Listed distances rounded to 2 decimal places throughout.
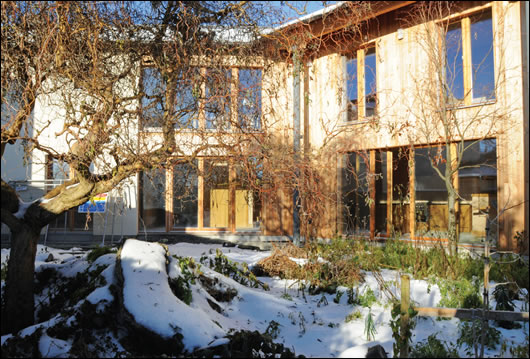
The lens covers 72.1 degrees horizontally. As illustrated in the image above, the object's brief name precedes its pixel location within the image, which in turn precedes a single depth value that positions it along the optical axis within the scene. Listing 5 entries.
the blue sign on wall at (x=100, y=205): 8.25
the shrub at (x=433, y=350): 2.89
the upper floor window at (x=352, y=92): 8.81
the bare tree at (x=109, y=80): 3.36
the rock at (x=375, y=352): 2.40
